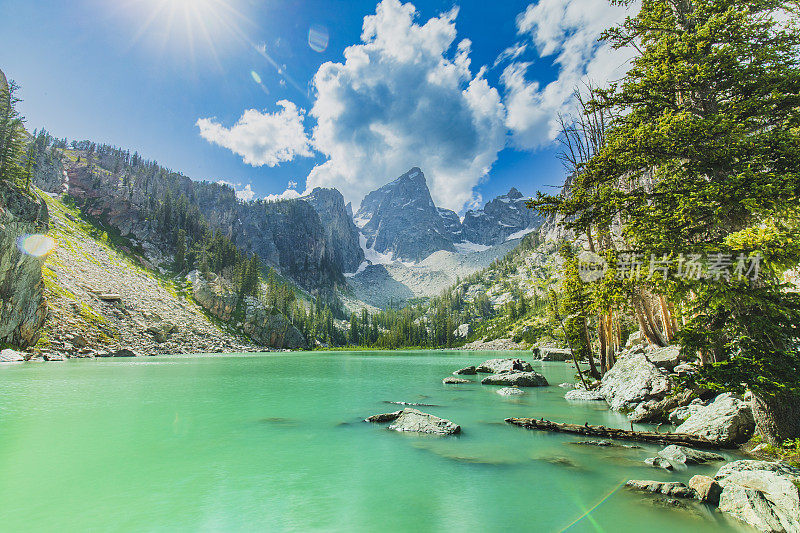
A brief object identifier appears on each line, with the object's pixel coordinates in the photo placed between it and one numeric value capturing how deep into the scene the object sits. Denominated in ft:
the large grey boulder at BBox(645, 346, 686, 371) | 64.49
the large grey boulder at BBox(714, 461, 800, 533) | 20.34
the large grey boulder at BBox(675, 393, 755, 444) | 37.45
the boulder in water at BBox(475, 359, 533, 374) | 111.55
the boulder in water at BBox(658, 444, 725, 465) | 32.53
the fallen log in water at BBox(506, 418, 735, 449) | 37.29
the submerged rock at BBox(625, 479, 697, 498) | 24.85
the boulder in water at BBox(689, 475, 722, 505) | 23.81
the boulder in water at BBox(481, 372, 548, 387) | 97.45
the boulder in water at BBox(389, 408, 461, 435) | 46.62
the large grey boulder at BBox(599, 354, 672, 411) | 56.95
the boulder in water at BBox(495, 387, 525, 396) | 82.33
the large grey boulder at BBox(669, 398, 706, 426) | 47.81
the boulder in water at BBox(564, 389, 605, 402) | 72.43
